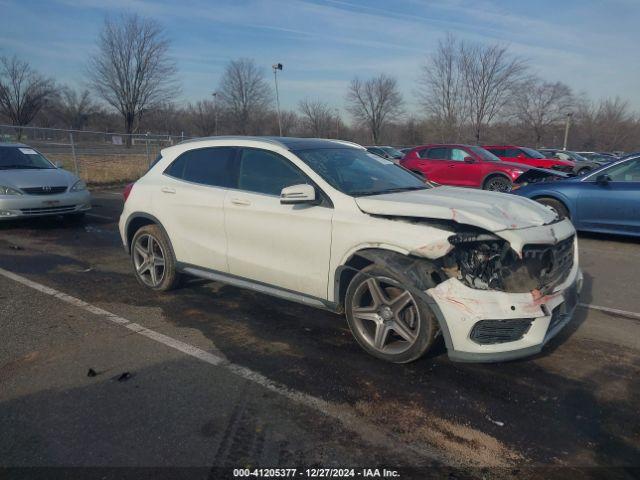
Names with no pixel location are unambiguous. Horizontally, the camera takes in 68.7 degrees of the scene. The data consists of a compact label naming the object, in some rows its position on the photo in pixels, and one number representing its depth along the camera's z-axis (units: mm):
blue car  7738
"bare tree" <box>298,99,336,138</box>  58322
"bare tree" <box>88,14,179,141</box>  46062
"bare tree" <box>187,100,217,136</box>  58375
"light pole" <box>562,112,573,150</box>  46675
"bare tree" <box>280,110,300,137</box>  56169
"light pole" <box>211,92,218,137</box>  56600
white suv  3234
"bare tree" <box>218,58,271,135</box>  65094
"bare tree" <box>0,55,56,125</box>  49766
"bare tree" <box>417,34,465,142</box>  47406
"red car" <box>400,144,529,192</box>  12992
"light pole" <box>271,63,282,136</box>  35312
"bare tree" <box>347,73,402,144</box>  62875
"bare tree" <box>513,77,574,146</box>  51138
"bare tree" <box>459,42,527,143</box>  45750
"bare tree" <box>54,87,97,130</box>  57000
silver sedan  8500
